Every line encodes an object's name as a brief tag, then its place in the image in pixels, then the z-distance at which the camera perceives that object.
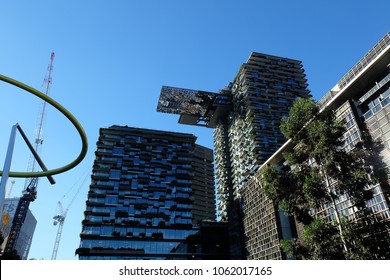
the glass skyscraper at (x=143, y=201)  81.19
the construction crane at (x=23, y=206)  117.31
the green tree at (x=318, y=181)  21.06
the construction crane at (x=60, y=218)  170.00
